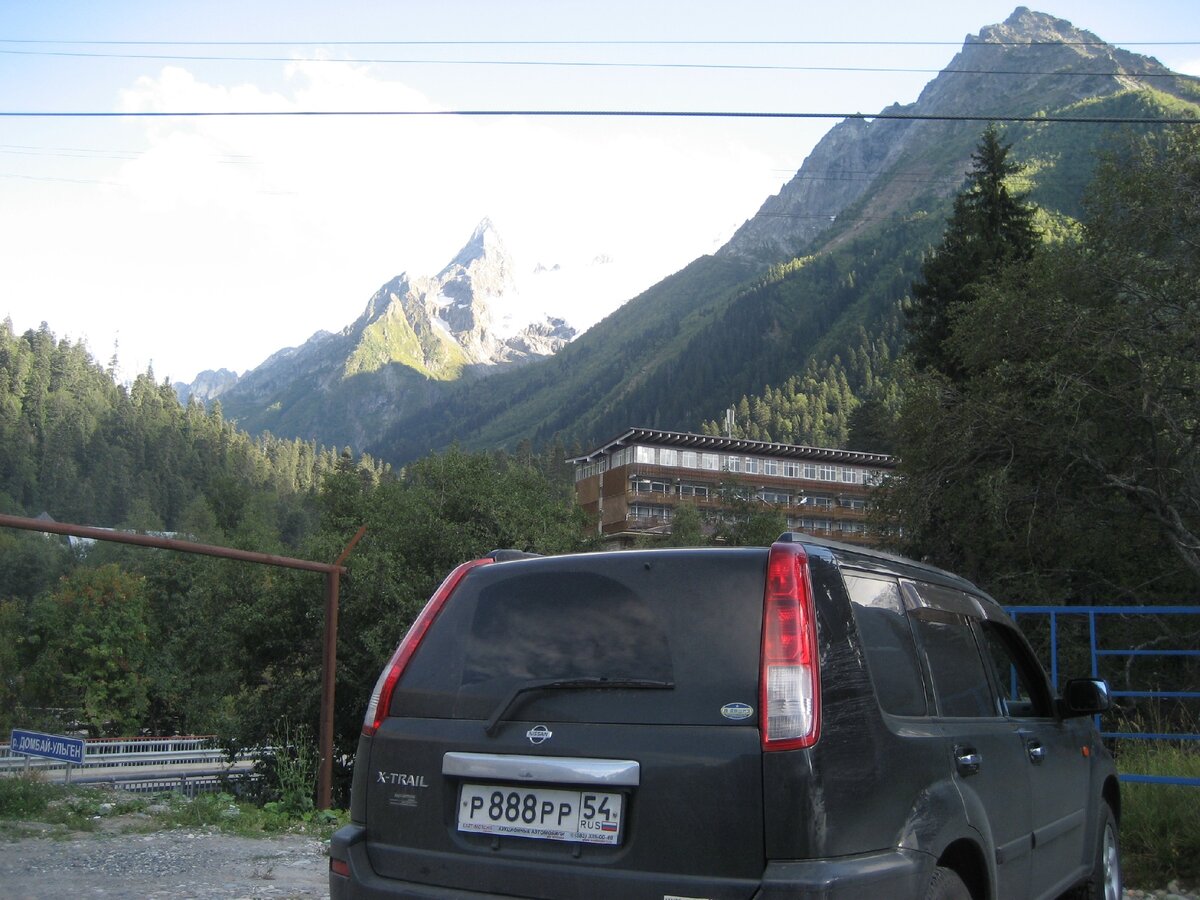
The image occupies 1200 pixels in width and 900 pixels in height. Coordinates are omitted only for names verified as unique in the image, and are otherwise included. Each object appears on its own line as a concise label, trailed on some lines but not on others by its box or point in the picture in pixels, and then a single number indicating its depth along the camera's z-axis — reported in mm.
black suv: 2744
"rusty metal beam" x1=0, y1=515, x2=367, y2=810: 6922
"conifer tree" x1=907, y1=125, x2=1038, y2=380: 35844
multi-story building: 101625
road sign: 6996
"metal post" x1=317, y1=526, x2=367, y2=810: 8250
